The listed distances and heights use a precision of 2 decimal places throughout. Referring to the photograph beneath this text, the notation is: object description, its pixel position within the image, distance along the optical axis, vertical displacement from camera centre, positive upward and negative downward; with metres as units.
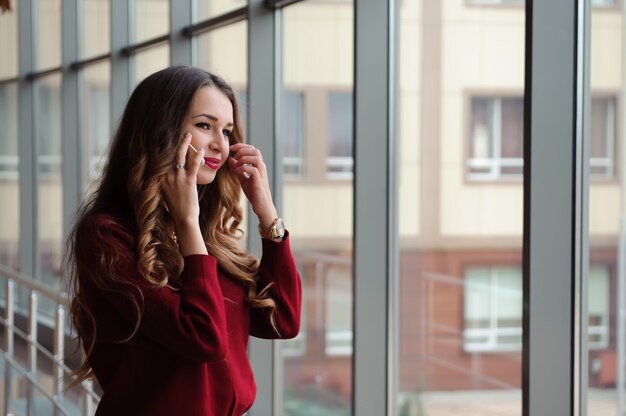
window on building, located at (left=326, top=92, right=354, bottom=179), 6.02 +0.40
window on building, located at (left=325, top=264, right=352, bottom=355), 6.73 -1.01
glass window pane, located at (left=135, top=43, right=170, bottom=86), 5.21 +0.70
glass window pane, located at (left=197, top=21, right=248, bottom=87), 4.38 +0.66
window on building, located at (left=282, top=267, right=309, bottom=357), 5.52 -1.03
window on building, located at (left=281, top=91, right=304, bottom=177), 5.09 +0.29
